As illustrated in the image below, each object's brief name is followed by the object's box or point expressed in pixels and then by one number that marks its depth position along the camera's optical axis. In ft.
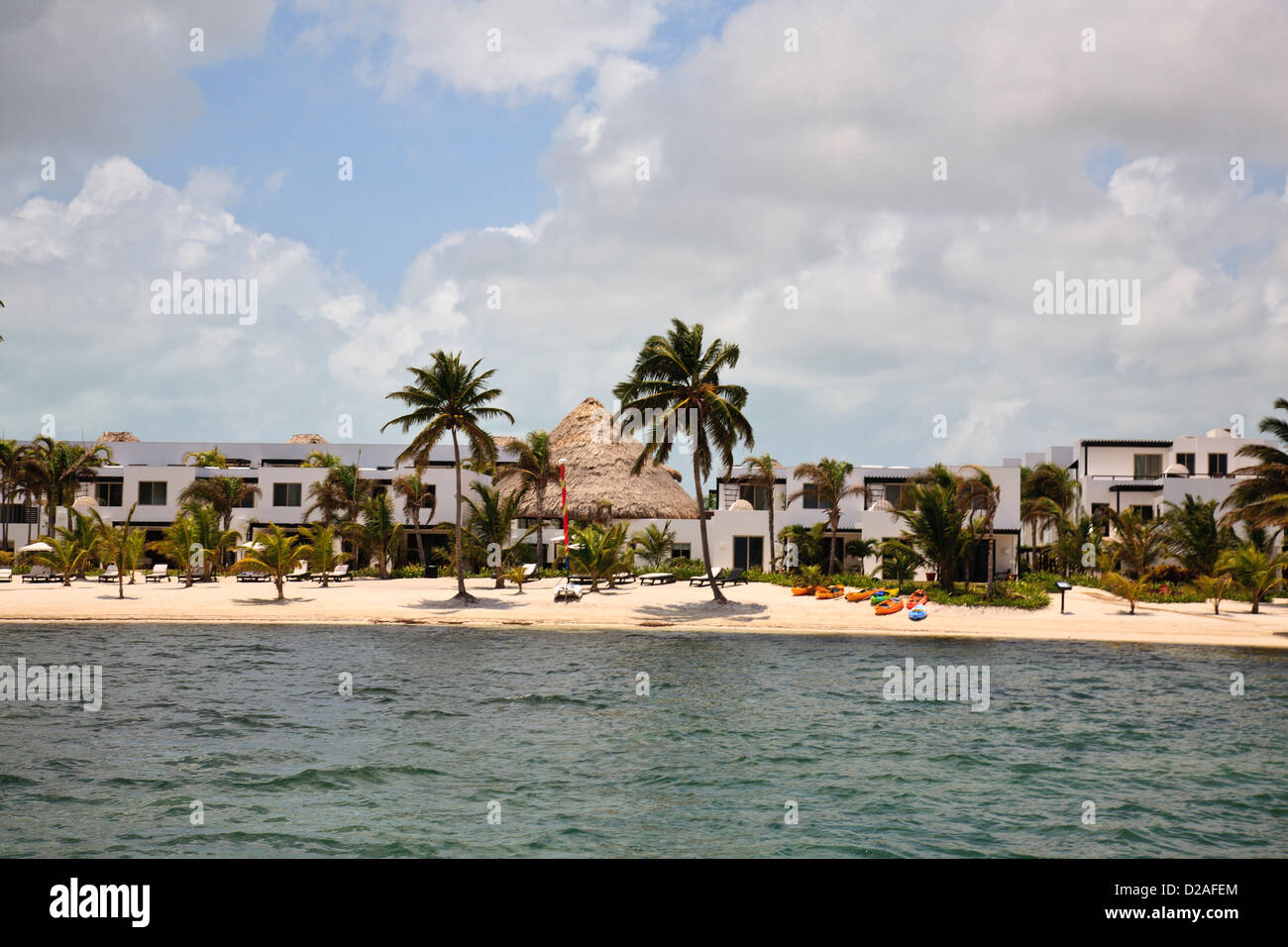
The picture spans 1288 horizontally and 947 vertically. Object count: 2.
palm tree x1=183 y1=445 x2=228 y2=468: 180.75
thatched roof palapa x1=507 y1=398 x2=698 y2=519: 166.50
